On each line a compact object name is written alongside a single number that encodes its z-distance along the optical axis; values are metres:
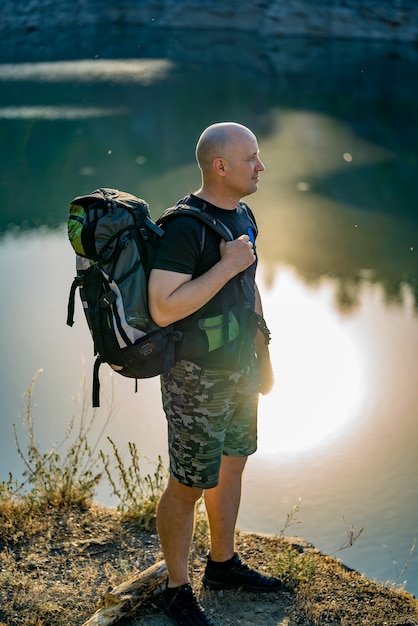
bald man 4.30
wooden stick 4.75
